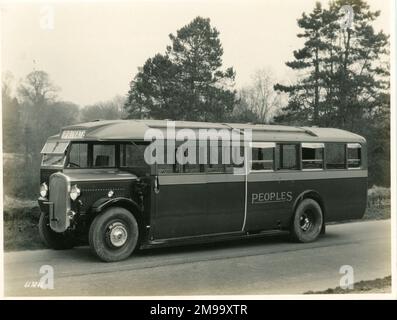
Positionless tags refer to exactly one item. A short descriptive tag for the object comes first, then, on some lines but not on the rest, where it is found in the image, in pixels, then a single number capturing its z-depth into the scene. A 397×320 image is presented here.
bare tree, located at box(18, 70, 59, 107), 14.19
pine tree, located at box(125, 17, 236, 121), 20.31
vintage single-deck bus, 9.48
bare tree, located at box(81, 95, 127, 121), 21.41
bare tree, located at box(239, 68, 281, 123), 21.97
